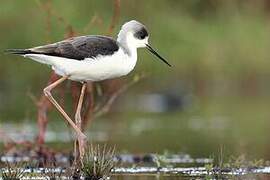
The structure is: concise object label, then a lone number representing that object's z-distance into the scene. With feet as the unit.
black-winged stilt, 36.09
